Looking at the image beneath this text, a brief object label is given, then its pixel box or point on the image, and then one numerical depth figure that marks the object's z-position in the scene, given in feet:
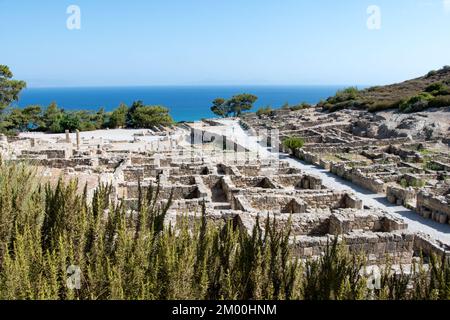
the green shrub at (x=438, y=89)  145.40
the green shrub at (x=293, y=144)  88.91
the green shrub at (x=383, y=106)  144.49
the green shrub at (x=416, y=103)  130.41
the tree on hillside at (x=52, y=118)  146.92
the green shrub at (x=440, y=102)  127.24
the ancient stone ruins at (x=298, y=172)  35.65
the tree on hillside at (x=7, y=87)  130.82
